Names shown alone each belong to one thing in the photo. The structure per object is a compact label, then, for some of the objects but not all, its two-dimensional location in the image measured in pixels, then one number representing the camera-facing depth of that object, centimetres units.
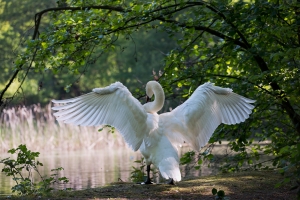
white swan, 1309
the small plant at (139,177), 1606
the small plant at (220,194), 1135
